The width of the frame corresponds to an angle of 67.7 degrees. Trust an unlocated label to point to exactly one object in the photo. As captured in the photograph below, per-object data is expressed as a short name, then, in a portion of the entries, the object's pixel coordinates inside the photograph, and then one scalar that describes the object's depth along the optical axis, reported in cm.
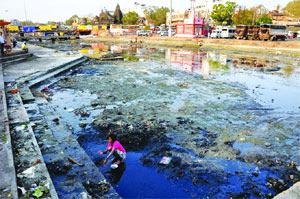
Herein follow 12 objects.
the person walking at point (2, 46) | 1397
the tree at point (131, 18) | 9152
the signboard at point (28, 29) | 5687
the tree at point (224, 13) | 5432
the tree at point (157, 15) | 9369
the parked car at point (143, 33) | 5488
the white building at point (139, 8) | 16606
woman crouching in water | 460
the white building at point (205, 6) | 9491
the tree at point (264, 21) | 5530
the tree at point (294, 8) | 7006
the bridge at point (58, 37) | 4995
